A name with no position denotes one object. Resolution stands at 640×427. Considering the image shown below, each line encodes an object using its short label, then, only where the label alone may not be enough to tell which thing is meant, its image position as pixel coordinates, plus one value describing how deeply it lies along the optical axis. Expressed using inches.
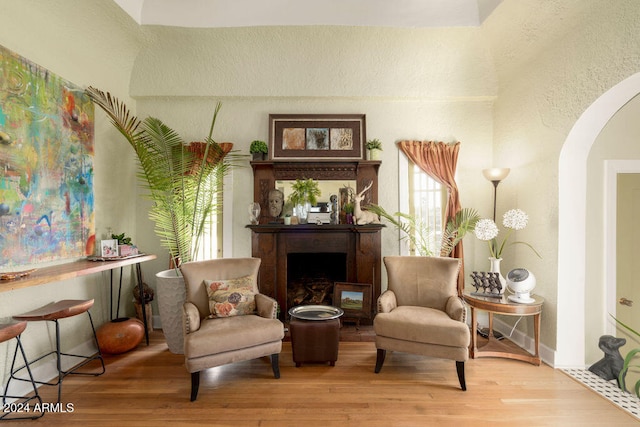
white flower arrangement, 131.0
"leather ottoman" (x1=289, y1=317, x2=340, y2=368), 119.0
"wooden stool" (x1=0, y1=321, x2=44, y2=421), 84.5
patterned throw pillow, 117.1
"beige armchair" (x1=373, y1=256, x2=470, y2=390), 106.2
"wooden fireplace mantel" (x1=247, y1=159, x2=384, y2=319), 162.9
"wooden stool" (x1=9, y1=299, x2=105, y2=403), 95.0
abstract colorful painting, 100.8
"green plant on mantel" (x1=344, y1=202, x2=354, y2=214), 164.4
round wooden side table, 119.9
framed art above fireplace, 169.2
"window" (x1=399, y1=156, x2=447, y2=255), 171.8
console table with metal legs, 88.7
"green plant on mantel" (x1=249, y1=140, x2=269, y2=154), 162.6
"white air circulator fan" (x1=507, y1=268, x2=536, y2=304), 123.0
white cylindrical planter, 129.5
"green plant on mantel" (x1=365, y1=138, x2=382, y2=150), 164.6
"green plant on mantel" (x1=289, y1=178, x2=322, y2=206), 160.4
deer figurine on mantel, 160.6
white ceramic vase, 135.1
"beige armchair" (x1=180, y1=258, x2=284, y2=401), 100.3
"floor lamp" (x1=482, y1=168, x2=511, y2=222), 148.6
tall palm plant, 137.4
